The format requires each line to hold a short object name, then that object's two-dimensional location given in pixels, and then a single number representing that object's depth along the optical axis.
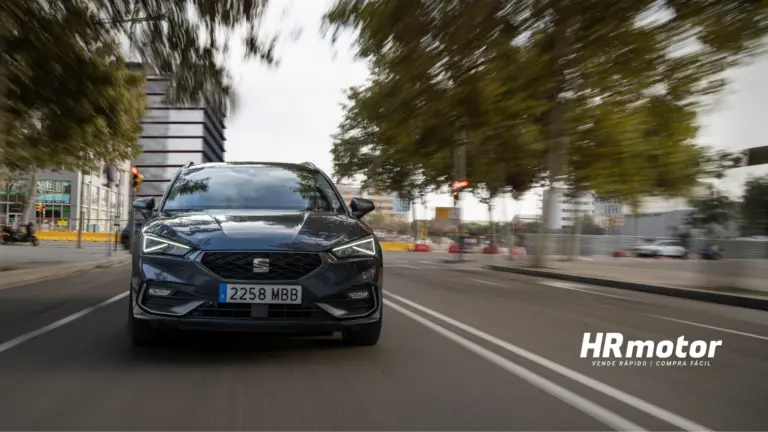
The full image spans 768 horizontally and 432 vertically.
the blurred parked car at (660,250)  42.47
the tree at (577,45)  10.07
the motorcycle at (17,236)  30.34
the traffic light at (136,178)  22.12
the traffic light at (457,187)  26.70
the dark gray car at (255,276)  4.73
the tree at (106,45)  8.54
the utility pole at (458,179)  26.83
